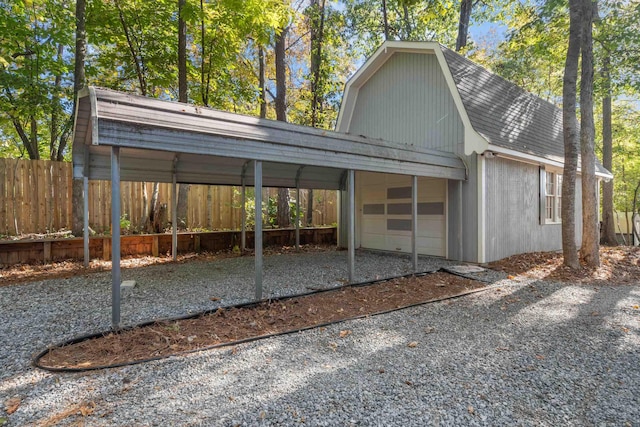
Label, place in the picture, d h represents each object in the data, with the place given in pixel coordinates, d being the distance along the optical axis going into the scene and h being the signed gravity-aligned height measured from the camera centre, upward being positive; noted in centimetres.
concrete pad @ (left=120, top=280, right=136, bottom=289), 512 -112
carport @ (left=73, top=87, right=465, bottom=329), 337 +99
